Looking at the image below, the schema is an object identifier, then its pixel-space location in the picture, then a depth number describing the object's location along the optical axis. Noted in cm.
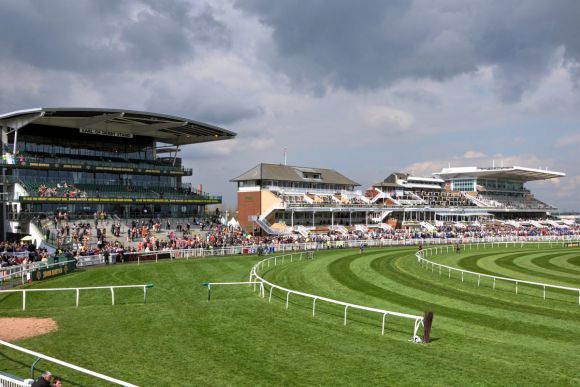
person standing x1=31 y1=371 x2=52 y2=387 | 794
